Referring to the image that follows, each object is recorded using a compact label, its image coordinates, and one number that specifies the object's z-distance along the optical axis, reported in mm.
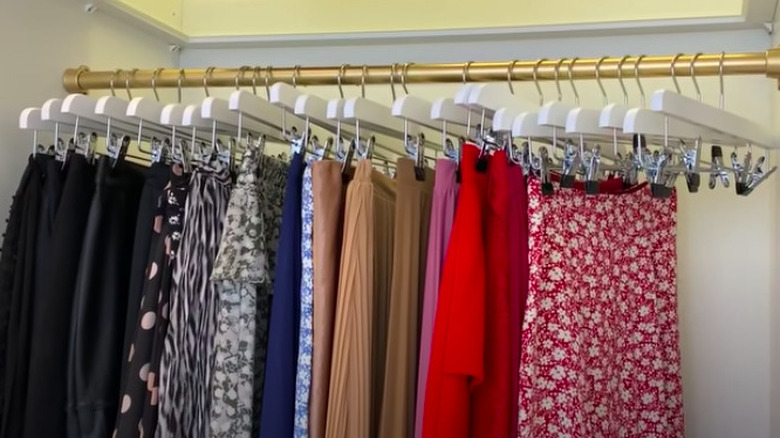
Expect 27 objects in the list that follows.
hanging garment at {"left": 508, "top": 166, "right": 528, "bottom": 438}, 1039
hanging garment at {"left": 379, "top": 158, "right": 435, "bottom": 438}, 1065
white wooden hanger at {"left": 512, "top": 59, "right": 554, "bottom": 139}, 993
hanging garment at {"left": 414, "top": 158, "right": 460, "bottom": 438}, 1067
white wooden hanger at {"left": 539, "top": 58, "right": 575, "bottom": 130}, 979
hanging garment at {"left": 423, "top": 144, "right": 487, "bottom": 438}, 972
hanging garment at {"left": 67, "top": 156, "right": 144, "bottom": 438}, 1184
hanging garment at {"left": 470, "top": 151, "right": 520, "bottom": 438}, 1015
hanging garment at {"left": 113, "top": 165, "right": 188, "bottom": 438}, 1109
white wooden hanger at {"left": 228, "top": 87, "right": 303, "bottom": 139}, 1137
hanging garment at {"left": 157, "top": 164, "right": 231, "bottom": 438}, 1118
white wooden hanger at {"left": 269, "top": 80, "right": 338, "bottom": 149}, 1113
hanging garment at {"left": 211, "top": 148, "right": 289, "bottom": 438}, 1081
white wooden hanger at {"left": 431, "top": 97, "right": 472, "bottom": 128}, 1084
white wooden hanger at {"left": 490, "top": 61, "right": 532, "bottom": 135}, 1011
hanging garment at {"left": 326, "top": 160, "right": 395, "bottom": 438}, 1036
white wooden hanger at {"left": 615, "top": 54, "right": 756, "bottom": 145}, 921
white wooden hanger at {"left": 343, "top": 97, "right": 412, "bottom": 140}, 1109
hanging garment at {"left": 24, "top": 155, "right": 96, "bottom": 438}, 1175
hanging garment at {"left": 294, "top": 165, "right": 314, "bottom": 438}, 1056
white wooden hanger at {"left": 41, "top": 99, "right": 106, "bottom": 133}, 1275
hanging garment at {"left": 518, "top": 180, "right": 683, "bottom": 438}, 1003
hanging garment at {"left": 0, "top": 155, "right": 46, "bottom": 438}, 1196
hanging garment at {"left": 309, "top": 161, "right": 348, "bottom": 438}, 1057
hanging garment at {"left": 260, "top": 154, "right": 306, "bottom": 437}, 1062
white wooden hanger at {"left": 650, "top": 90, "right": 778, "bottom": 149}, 908
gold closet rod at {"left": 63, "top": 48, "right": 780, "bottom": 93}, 1173
